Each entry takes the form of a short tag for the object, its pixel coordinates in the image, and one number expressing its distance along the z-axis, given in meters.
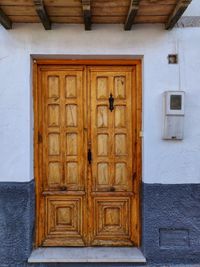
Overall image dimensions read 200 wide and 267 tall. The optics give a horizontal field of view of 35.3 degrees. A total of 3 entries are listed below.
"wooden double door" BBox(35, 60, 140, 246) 4.22
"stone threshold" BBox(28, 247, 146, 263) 3.94
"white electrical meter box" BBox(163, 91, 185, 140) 3.89
